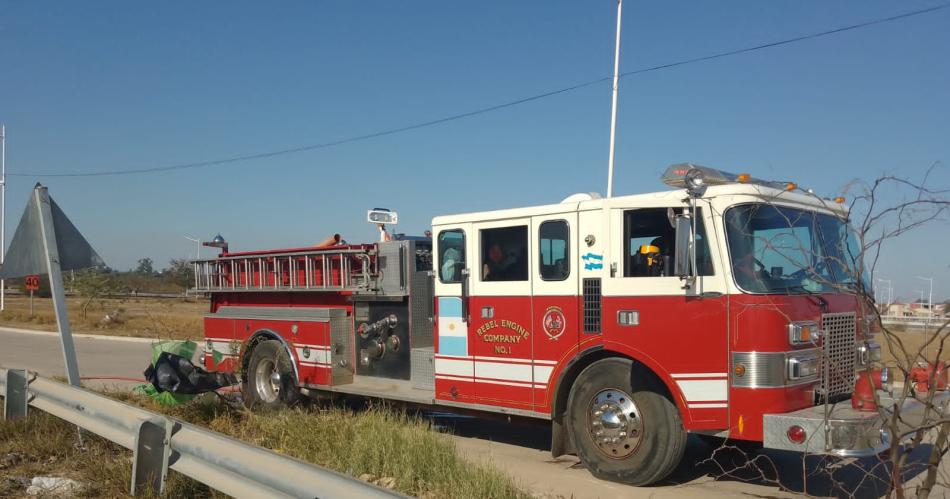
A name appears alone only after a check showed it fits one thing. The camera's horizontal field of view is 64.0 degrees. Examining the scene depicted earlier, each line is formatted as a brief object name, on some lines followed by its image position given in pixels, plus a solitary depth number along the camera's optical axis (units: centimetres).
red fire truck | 604
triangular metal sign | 762
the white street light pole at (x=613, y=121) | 1741
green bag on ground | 955
